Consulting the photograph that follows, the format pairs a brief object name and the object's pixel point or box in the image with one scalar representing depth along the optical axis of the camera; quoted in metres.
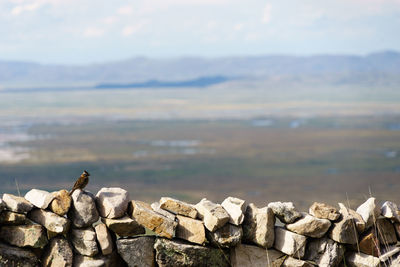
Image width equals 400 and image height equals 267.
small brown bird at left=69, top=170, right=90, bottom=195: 15.68
